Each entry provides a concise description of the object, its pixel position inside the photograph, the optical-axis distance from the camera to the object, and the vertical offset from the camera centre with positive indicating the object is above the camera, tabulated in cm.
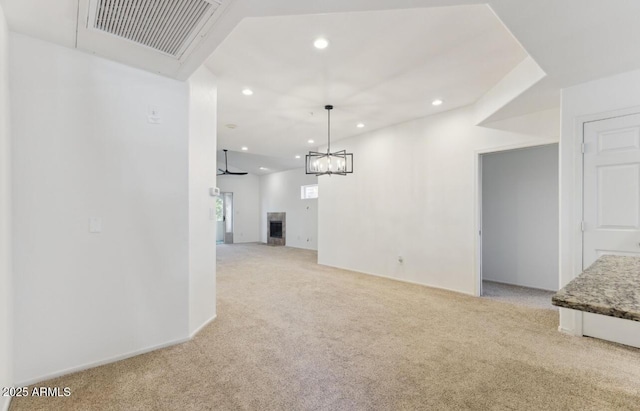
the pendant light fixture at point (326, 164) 436 +65
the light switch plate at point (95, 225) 222 -16
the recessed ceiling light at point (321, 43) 257 +143
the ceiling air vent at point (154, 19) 168 +113
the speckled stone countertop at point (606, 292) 77 -27
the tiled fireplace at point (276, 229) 1082 -89
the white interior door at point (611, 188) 260 +17
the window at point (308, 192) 991 +45
